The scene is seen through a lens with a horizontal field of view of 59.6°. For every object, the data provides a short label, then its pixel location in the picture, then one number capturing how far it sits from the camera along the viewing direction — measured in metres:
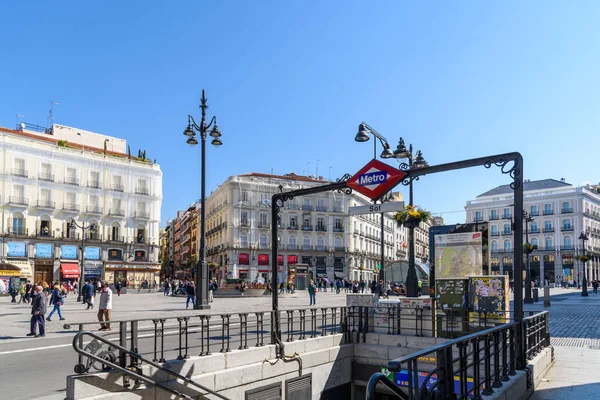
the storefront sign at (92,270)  57.53
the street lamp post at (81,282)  35.47
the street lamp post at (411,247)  16.67
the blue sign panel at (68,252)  56.74
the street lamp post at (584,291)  46.04
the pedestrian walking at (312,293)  30.16
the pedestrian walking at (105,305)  17.86
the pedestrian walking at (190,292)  28.20
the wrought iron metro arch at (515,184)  8.42
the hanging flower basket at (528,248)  37.88
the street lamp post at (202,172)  22.64
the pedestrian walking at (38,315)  16.38
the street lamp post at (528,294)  33.28
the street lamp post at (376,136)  15.32
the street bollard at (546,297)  29.36
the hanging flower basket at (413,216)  19.44
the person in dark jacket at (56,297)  21.28
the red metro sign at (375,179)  10.04
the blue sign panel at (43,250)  55.09
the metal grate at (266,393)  10.90
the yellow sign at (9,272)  45.00
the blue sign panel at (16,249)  53.12
